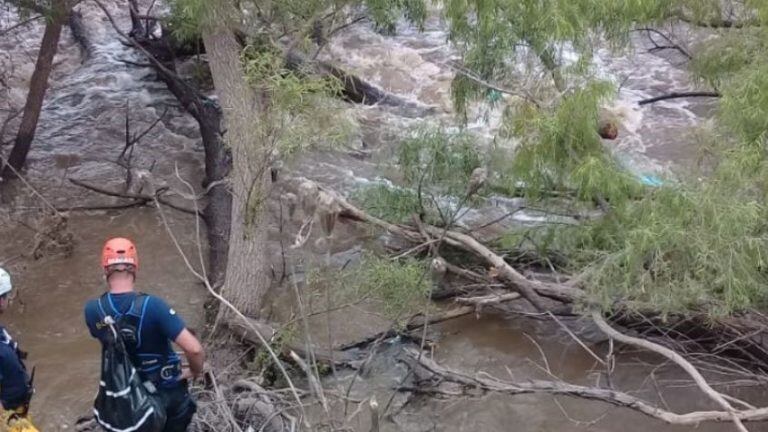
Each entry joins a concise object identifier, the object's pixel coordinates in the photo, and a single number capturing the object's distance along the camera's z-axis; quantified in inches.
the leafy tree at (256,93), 269.4
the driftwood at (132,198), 394.0
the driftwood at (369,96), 504.1
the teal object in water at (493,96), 322.0
